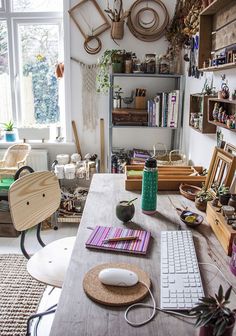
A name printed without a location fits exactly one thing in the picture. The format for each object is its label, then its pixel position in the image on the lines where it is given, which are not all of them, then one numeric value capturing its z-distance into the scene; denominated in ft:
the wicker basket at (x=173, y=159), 8.93
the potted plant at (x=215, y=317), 2.47
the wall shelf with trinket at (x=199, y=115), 6.83
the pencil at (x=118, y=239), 4.36
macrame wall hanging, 10.80
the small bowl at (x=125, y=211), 4.94
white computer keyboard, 3.23
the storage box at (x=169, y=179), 6.49
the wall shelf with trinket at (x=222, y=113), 5.50
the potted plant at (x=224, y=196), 4.88
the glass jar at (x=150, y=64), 9.55
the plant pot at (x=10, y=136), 11.43
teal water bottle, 5.36
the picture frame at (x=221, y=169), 5.40
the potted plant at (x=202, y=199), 5.49
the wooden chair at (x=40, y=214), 5.31
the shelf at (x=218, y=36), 5.67
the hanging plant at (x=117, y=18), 10.00
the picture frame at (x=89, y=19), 10.39
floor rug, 6.45
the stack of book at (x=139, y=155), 9.85
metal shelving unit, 9.61
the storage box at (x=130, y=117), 9.80
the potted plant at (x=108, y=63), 9.64
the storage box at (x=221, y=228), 4.13
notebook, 4.19
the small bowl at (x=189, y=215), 4.90
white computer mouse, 3.45
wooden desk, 2.91
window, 10.90
